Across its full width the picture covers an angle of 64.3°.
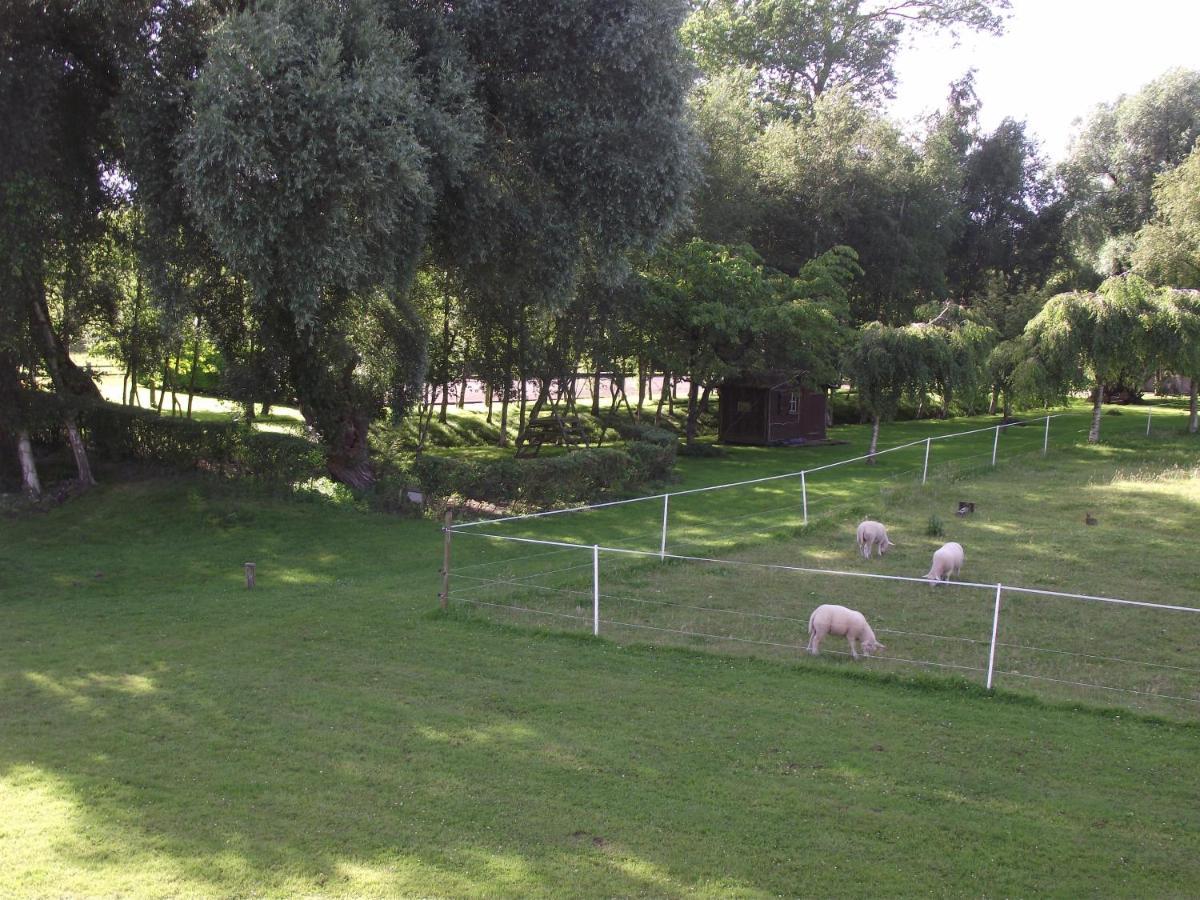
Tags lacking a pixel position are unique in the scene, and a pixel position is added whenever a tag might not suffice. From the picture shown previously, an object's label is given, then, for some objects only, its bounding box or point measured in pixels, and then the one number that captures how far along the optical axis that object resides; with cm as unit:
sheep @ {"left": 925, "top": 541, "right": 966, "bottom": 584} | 1523
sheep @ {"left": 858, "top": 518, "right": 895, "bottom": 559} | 1750
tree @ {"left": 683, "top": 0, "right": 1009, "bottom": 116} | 5312
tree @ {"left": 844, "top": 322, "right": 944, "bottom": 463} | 3111
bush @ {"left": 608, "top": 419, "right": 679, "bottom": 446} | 2836
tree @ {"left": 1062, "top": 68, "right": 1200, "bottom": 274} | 4934
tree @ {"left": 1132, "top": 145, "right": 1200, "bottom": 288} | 3938
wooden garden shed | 3741
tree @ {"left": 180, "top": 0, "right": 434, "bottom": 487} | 1534
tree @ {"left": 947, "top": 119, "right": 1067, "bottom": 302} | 5262
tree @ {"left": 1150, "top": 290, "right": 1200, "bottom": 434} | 3231
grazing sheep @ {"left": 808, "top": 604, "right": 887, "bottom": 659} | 1167
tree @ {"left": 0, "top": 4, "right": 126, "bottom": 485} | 1814
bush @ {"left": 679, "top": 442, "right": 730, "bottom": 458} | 3388
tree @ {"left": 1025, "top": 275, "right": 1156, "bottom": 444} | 3234
